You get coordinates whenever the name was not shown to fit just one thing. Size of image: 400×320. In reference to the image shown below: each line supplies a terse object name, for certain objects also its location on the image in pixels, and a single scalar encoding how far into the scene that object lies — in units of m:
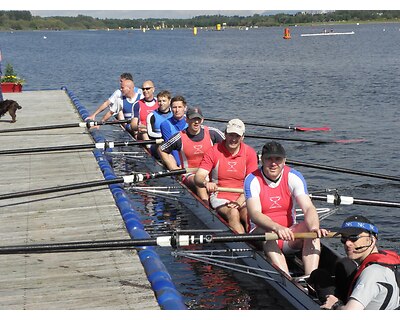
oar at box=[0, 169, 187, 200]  10.46
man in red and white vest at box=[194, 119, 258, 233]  10.23
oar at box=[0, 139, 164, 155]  14.07
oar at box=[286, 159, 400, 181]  12.42
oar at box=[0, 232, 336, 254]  7.61
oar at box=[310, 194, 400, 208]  9.98
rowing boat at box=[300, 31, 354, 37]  136.02
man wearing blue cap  5.49
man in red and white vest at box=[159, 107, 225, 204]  12.13
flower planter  29.48
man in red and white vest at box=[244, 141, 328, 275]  8.06
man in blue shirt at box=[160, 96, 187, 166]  13.39
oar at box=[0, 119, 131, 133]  16.78
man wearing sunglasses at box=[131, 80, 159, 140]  16.77
